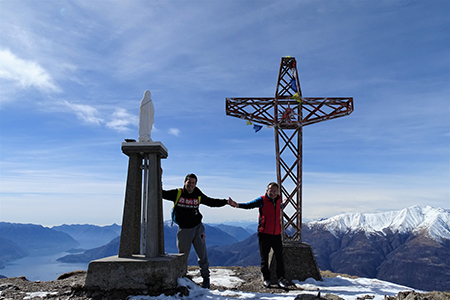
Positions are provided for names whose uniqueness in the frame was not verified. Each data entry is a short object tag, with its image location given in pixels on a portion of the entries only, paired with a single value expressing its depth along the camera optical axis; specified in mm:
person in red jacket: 7840
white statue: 7680
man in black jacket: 7156
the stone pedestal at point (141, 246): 6496
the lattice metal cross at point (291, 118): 11406
